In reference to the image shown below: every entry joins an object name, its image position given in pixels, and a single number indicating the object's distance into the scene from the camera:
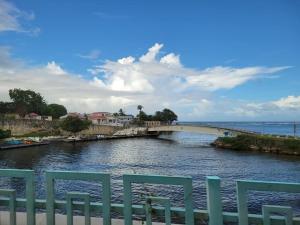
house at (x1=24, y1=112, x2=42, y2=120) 78.07
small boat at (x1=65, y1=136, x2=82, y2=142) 57.91
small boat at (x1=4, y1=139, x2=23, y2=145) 45.03
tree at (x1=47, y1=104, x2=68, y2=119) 92.17
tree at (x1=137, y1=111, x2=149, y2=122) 98.42
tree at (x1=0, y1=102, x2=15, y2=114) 82.68
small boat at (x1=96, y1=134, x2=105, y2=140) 65.44
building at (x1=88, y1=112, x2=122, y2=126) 96.19
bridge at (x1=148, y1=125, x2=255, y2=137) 51.17
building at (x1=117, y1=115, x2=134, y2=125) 99.68
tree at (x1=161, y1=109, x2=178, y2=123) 103.16
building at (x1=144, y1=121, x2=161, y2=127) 85.06
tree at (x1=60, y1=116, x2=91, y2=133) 64.66
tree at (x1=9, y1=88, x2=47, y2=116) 81.10
